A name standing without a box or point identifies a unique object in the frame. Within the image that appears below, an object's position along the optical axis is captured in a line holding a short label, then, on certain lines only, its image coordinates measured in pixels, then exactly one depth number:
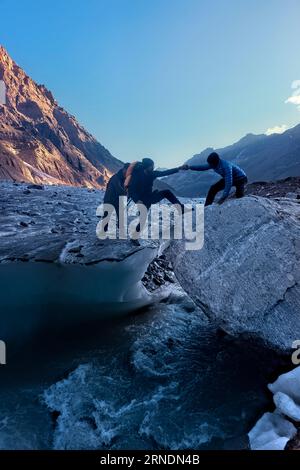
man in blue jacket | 6.52
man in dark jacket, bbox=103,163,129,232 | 8.00
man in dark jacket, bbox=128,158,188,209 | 7.62
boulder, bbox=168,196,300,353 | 4.58
